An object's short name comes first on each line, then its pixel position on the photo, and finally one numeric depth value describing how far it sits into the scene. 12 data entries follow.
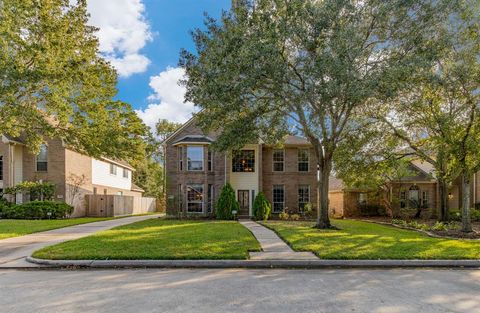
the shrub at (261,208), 22.75
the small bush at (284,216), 23.24
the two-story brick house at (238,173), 23.45
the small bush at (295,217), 22.98
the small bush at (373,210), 27.80
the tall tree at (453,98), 14.13
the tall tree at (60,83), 14.49
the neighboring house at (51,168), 24.39
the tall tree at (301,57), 12.34
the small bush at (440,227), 17.13
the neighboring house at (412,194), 27.52
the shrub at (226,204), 22.34
